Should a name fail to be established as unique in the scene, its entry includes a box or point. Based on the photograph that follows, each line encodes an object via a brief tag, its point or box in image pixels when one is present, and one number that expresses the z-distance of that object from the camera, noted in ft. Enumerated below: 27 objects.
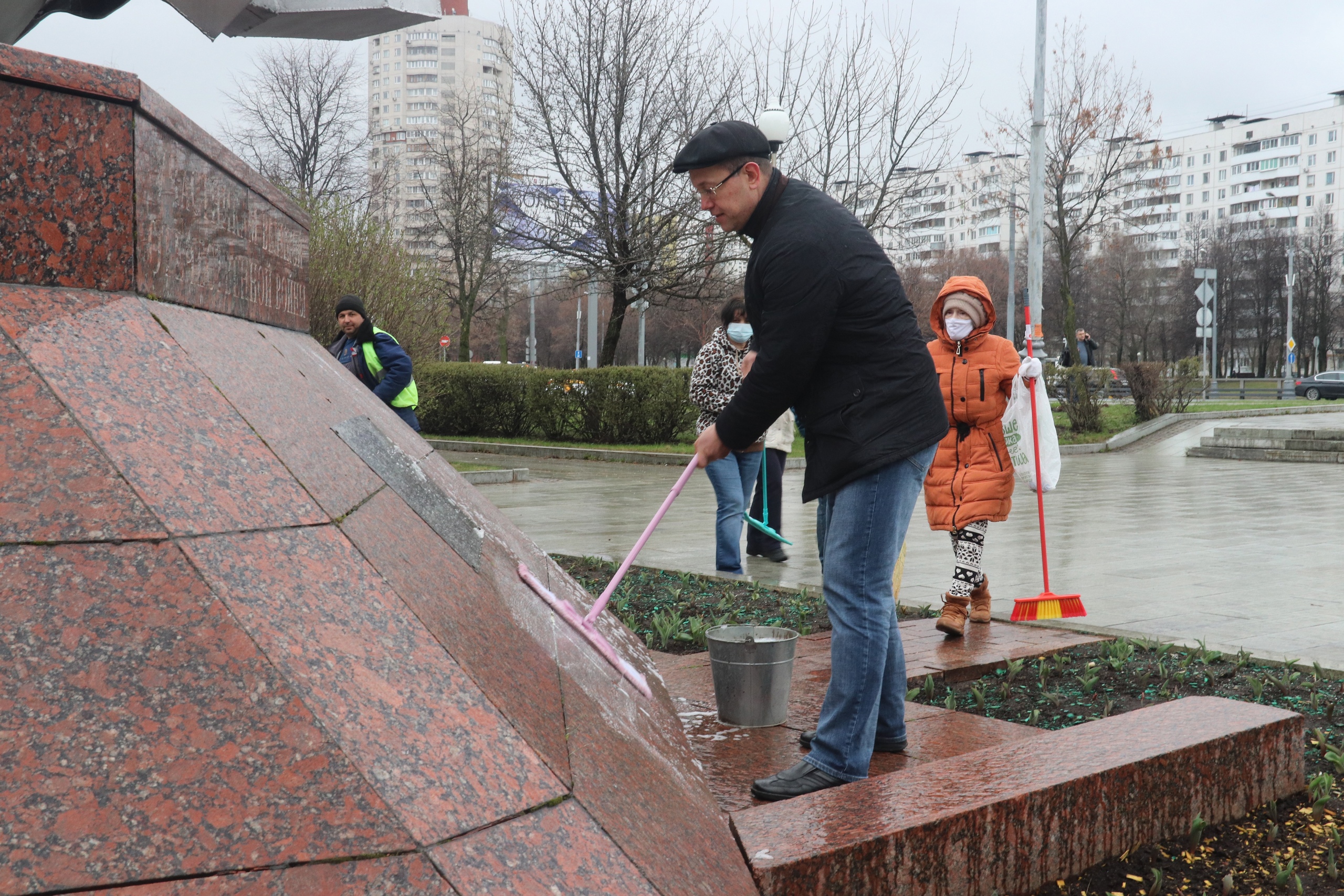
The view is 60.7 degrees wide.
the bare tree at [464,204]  101.60
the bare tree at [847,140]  73.10
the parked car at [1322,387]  157.28
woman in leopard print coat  24.47
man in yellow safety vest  26.99
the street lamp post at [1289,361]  161.48
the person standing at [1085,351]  78.84
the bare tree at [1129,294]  220.64
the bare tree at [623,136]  73.82
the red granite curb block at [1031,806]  7.79
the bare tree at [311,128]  113.29
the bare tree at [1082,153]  103.60
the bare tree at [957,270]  187.73
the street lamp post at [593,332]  96.28
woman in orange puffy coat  17.92
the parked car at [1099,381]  75.56
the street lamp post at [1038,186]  73.10
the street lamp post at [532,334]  138.74
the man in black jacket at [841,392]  9.62
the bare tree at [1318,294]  219.20
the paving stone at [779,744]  10.78
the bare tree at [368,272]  52.31
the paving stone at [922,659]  13.83
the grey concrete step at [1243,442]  63.62
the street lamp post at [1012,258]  116.75
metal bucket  12.12
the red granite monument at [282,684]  5.65
